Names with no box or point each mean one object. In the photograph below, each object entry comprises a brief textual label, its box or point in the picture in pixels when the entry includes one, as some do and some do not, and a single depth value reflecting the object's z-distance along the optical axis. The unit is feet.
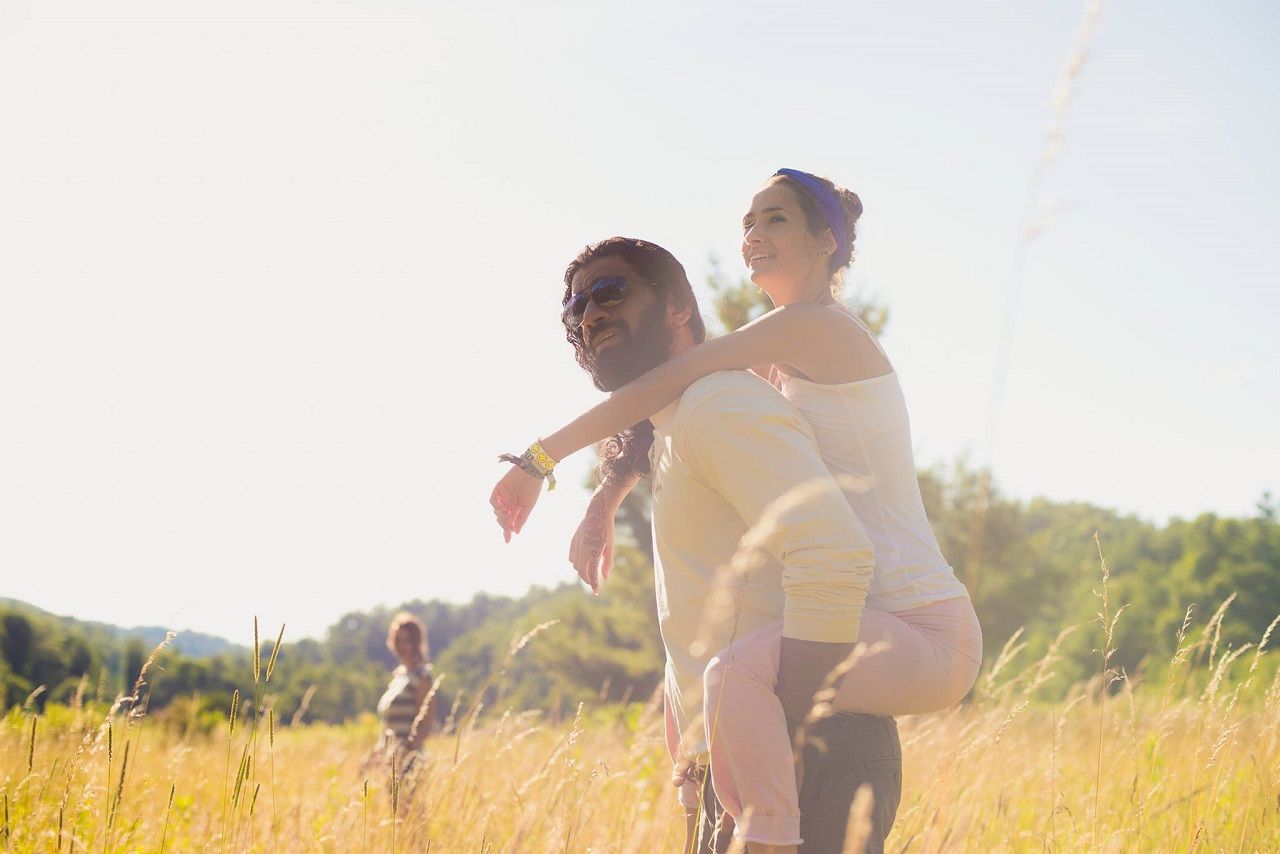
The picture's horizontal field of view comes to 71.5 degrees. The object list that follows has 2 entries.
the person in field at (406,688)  22.22
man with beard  5.71
